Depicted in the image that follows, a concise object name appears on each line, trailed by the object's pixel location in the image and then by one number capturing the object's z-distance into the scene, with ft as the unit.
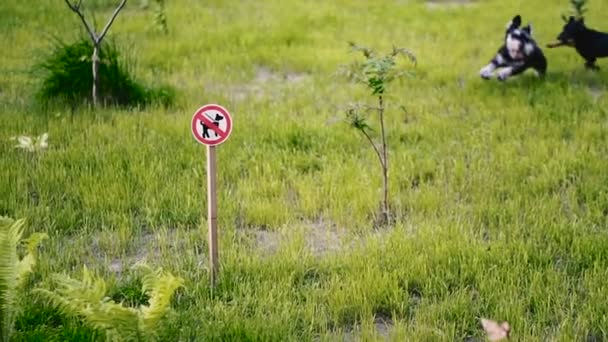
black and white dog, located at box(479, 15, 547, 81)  50.49
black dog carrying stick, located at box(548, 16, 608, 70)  51.65
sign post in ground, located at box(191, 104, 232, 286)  25.98
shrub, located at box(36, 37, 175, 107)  46.91
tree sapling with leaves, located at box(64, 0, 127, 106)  44.14
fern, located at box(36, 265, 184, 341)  21.04
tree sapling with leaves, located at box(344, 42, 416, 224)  33.60
